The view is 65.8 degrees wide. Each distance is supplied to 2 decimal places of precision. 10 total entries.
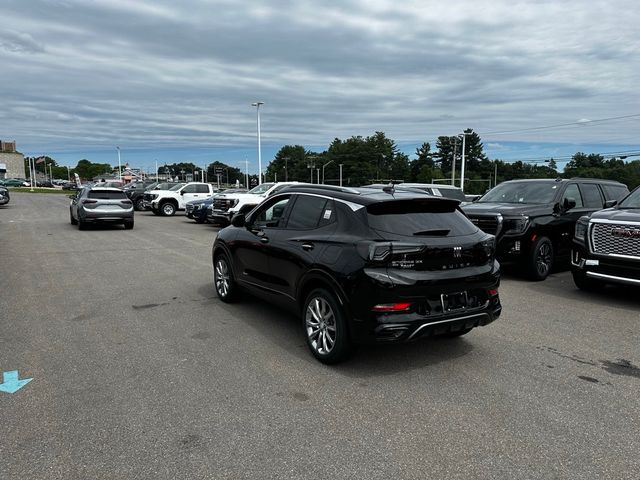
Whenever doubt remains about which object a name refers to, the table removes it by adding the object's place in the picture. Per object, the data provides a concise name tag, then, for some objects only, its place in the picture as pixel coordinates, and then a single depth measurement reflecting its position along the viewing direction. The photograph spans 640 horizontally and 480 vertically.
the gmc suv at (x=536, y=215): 9.05
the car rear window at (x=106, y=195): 17.92
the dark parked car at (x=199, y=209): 21.17
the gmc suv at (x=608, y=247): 6.98
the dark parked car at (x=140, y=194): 30.78
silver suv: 17.47
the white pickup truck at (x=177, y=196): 26.72
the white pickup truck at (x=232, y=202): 18.50
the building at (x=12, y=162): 141.85
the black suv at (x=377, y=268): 4.30
